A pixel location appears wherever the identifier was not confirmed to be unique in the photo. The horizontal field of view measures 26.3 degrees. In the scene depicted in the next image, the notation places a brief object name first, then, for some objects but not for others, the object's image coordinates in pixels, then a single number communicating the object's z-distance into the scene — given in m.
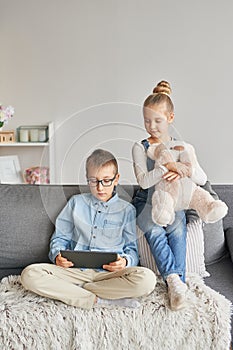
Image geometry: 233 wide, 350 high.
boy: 1.80
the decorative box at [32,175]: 3.73
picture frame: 3.83
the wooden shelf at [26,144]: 3.78
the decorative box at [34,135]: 3.83
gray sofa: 2.17
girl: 1.97
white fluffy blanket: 1.68
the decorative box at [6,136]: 3.87
